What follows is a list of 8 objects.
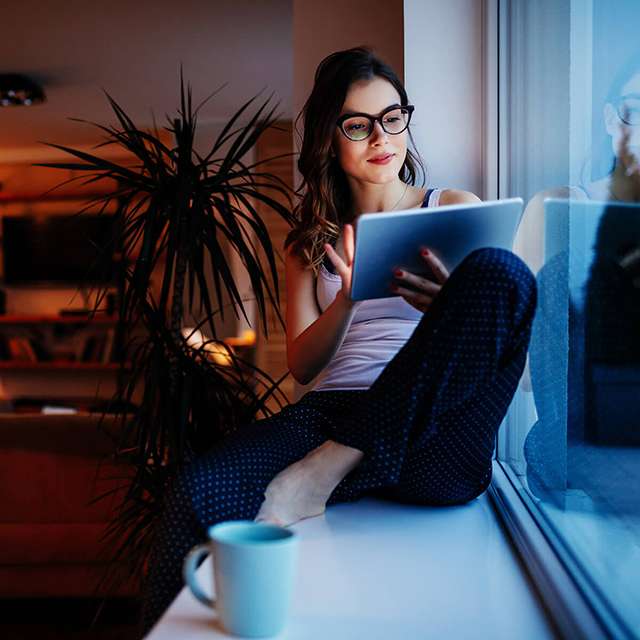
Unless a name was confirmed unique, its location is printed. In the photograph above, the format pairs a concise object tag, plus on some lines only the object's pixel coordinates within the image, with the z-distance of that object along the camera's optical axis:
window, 1.02
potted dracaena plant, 1.94
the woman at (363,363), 1.11
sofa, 2.47
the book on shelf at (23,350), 6.72
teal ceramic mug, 0.78
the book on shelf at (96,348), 6.63
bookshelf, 6.62
